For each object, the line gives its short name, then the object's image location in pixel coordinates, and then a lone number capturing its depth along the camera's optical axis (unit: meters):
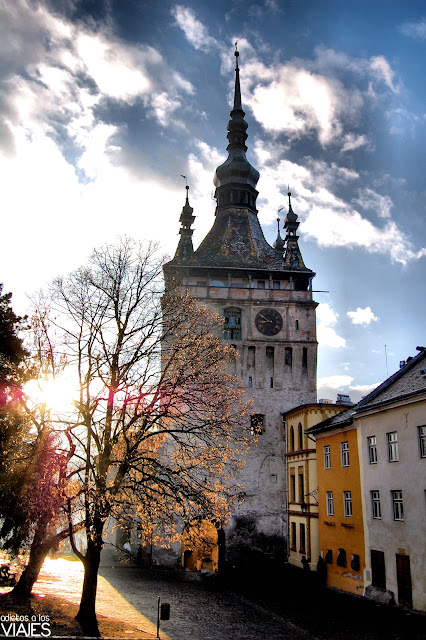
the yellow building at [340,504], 24.61
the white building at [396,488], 20.28
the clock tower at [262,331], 36.97
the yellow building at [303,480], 31.28
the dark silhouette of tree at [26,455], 14.93
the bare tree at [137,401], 15.29
